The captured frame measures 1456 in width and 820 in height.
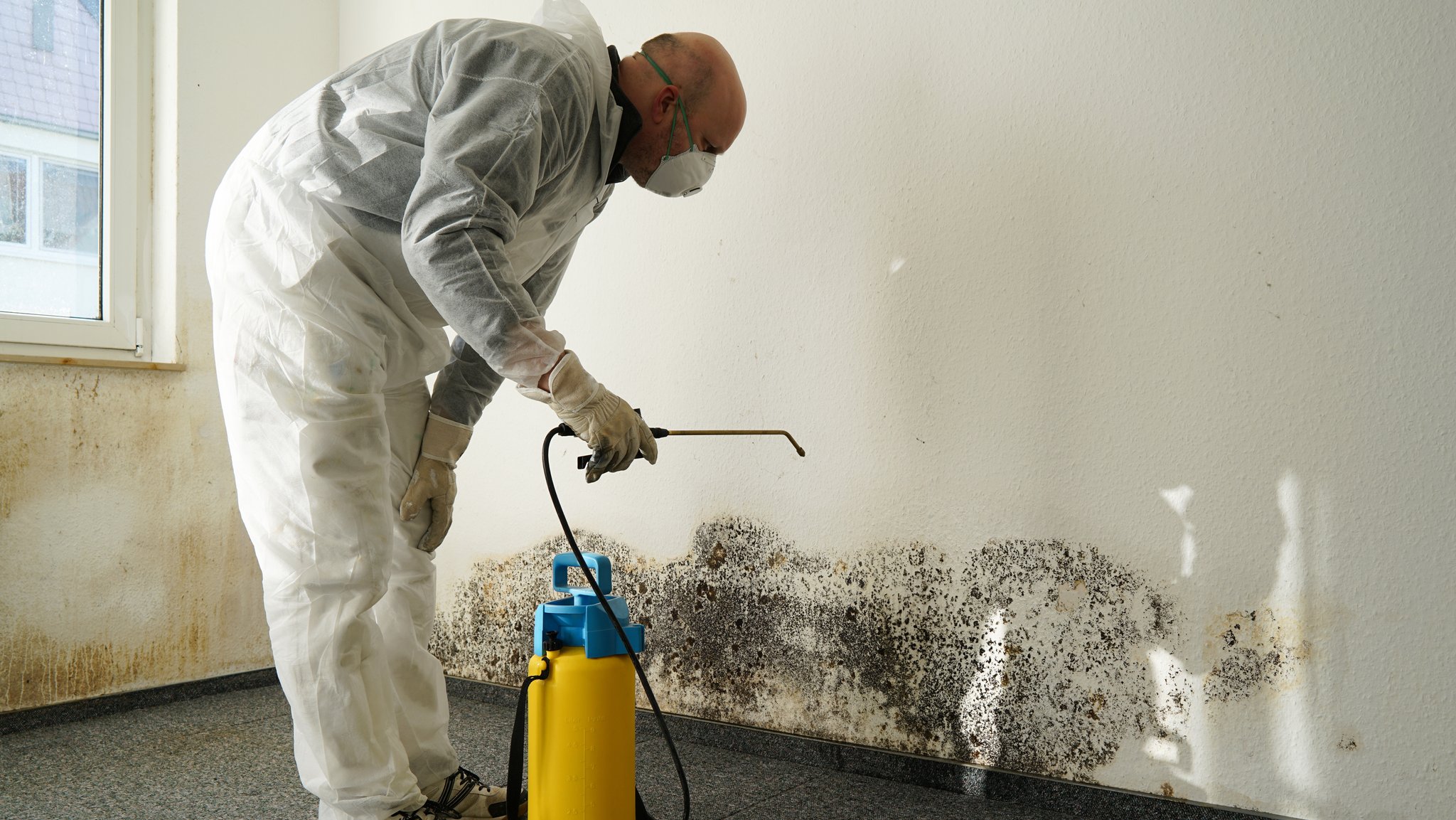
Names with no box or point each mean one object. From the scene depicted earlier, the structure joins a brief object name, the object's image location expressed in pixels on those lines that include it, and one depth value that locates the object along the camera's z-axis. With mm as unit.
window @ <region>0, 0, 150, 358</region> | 2156
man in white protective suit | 1157
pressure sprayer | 1229
